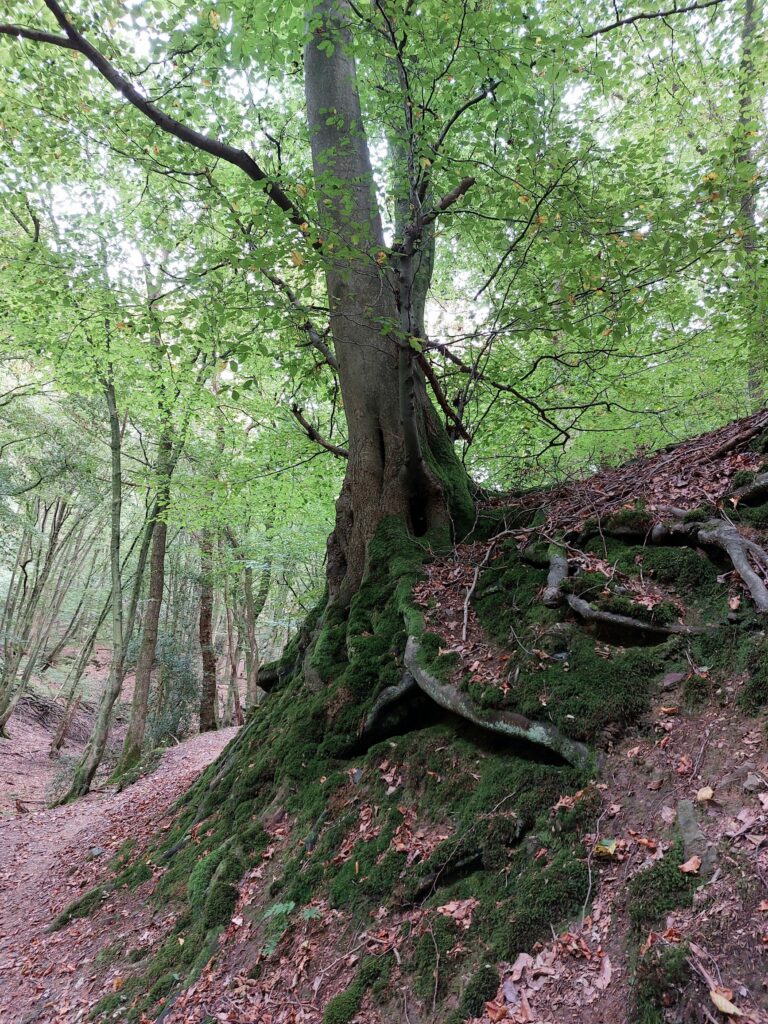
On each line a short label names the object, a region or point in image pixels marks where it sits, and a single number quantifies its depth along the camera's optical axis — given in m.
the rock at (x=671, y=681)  3.06
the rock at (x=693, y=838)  2.18
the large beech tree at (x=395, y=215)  4.73
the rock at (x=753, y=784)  2.33
